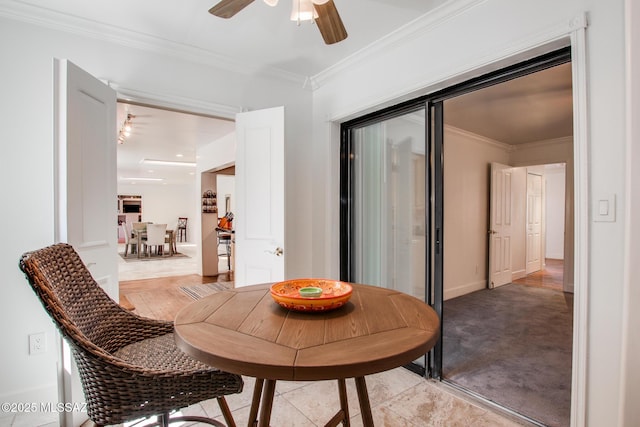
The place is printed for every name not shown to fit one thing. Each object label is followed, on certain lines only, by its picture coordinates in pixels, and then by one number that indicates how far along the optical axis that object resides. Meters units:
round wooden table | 0.82
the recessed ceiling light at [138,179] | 11.26
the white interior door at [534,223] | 6.37
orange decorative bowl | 1.18
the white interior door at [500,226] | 5.12
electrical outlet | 1.97
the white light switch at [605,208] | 1.41
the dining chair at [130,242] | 8.94
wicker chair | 1.05
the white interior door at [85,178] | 1.71
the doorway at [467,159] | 2.31
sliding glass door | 2.53
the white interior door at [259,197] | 2.64
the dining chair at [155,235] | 8.45
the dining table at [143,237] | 8.77
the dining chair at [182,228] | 13.40
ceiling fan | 1.37
